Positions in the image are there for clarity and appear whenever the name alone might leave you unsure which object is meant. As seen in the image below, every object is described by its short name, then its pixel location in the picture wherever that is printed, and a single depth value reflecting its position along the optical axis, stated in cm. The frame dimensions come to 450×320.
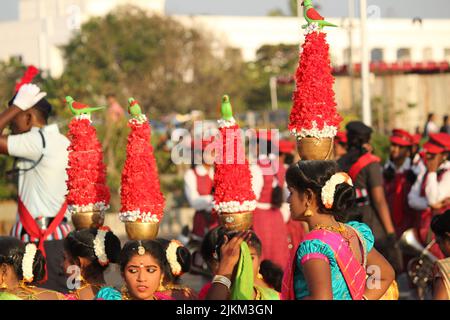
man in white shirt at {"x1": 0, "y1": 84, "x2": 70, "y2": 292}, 999
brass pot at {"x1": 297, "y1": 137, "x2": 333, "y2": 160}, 697
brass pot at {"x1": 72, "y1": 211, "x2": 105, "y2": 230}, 858
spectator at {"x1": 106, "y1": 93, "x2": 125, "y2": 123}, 2695
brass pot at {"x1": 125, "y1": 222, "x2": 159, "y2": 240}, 773
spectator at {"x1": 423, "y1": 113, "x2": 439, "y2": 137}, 2739
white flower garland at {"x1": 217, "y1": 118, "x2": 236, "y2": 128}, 759
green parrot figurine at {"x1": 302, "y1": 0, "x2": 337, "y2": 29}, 718
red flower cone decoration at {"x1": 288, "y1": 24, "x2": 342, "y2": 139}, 699
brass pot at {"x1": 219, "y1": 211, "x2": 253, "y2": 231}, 745
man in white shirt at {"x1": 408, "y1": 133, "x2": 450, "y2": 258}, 1352
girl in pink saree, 613
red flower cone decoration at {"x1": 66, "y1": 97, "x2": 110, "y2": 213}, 858
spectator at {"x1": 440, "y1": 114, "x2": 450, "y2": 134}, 2582
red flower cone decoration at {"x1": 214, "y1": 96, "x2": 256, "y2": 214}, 746
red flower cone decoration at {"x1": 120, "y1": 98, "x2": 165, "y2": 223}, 770
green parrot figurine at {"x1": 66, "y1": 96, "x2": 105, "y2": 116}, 880
